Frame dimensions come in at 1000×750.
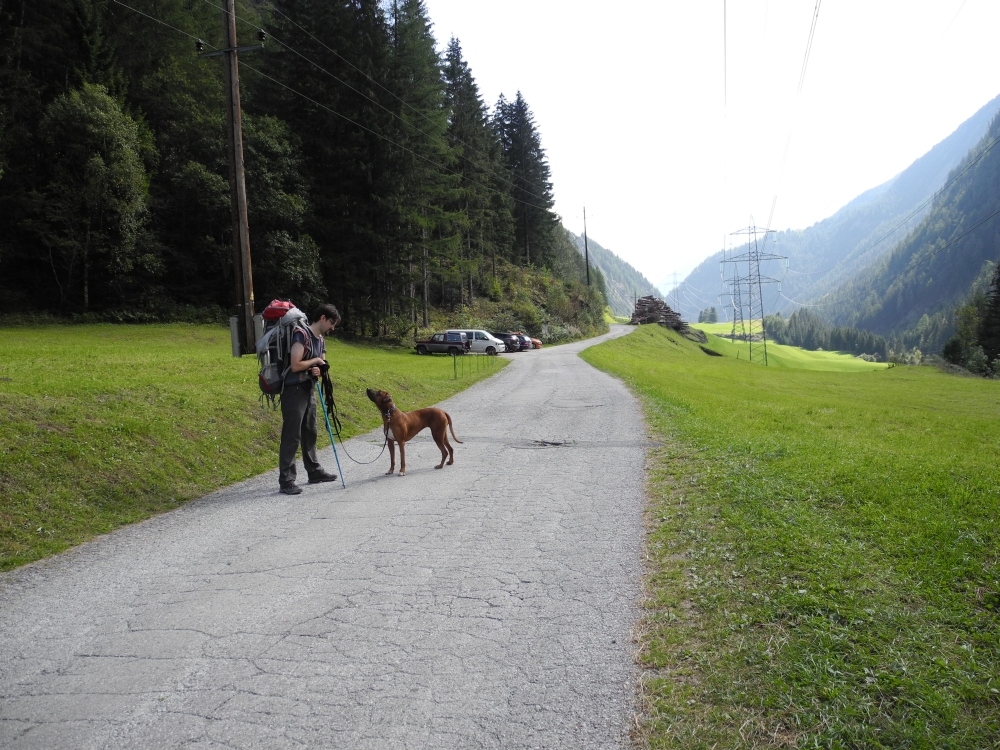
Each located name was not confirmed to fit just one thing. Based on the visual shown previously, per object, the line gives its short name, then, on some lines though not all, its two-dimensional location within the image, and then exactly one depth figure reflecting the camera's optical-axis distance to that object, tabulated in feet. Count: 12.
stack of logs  288.10
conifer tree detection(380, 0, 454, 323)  122.11
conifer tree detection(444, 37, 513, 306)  171.12
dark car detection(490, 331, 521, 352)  143.84
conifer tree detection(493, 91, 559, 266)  238.07
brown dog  25.11
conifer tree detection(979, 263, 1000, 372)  204.85
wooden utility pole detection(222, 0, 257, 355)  43.47
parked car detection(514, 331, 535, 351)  149.48
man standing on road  22.81
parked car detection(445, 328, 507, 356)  124.98
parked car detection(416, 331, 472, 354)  121.39
